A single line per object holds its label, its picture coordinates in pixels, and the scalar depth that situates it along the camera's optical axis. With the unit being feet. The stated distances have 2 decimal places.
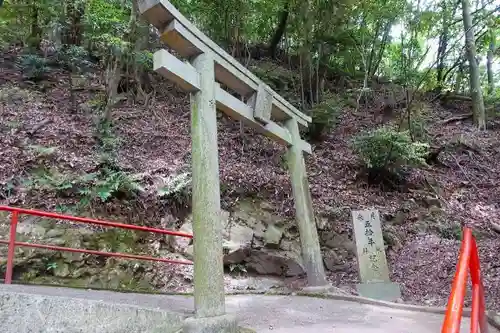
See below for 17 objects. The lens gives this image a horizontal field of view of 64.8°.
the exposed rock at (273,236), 25.59
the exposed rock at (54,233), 20.67
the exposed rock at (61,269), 19.95
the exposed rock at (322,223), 28.06
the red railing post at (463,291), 4.70
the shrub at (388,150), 30.17
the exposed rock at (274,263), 24.56
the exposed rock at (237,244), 23.84
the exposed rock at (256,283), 23.08
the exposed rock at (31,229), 20.29
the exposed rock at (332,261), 26.58
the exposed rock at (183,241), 23.45
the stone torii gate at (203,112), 11.65
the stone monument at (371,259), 20.96
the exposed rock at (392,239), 28.58
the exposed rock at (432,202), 32.63
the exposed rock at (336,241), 27.70
